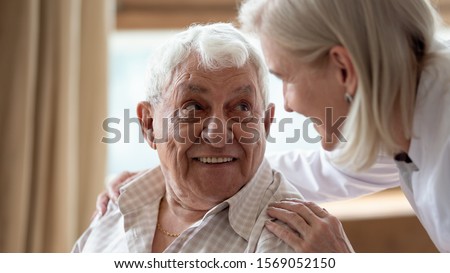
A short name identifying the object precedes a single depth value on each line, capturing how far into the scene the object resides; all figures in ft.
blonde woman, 4.10
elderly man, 4.56
